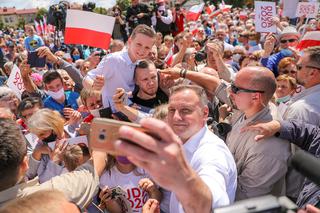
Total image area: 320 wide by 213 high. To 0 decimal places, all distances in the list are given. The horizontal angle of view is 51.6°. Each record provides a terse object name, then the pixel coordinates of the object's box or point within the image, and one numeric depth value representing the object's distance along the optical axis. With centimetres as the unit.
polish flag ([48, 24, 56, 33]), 1296
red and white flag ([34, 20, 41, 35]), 1214
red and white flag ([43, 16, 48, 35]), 1198
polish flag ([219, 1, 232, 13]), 1283
